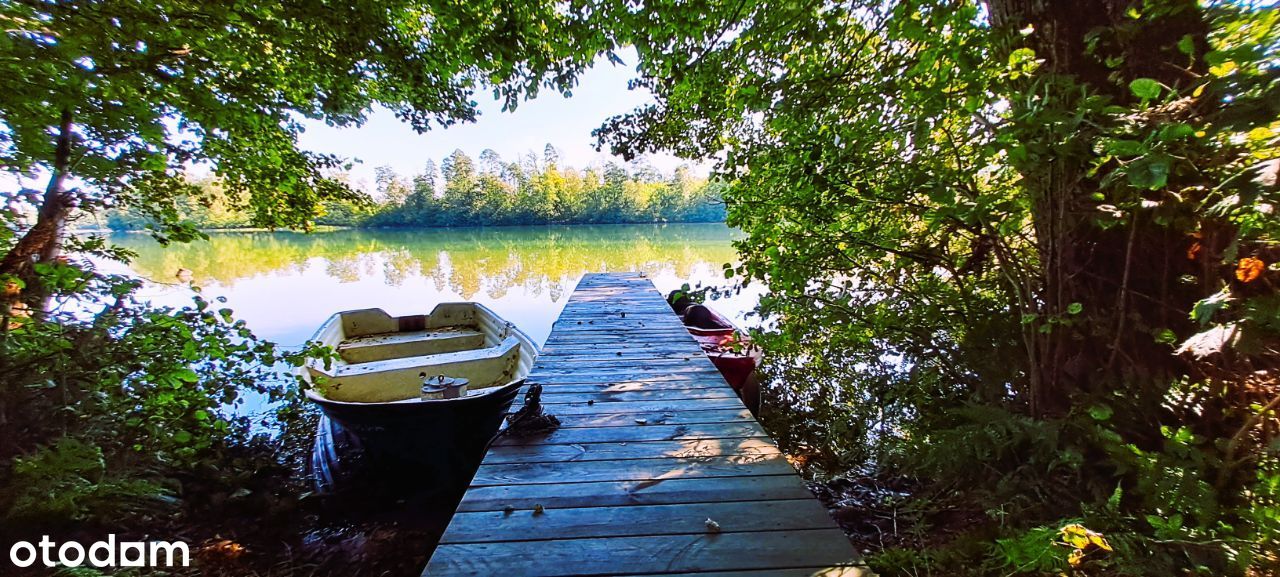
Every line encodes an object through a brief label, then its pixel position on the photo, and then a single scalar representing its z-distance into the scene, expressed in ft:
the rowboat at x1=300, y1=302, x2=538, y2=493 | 11.89
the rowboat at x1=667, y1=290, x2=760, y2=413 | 14.92
